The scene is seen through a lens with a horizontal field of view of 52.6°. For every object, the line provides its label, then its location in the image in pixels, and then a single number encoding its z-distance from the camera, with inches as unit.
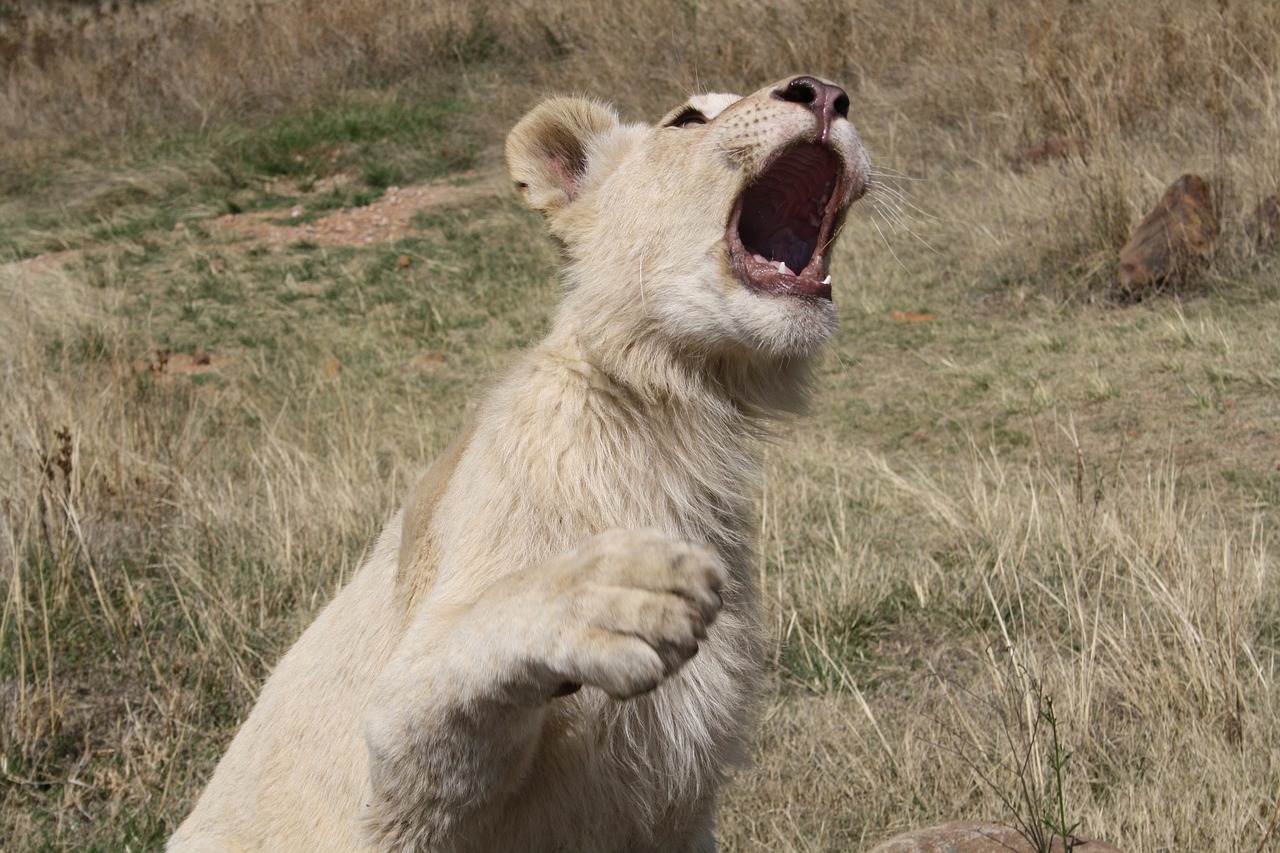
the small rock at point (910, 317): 371.9
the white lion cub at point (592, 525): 100.8
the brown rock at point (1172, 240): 341.7
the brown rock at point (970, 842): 121.0
